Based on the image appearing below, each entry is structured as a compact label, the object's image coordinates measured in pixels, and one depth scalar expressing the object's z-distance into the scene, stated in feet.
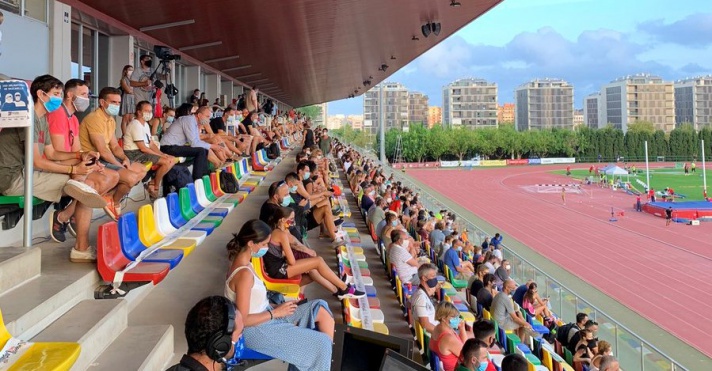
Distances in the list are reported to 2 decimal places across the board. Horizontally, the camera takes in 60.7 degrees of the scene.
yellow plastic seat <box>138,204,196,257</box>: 13.33
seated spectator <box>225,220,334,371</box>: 10.27
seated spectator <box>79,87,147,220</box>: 14.38
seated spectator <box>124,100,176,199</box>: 18.34
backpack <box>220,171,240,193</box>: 22.59
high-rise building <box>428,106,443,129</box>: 580.71
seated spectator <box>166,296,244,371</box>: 7.06
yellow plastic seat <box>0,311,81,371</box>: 7.29
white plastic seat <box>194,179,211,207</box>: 19.36
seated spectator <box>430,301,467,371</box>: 15.14
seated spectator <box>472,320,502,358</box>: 15.44
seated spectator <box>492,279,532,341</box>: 24.35
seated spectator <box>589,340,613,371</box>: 21.88
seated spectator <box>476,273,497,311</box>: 26.23
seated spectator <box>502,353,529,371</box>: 11.62
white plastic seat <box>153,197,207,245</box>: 14.57
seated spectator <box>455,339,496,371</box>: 12.87
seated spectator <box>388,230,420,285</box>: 21.65
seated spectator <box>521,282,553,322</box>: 29.19
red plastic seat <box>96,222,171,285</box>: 11.30
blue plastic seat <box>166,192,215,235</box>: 15.93
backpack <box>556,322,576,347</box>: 25.76
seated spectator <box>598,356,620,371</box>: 19.65
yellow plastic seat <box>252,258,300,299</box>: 14.10
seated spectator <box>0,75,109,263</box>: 11.47
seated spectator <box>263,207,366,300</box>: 14.93
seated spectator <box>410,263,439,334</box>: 17.49
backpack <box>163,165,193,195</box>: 20.17
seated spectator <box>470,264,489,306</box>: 27.53
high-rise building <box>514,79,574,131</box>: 473.26
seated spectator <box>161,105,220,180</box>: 21.98
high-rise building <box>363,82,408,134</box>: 465.88
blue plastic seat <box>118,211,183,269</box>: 12.17
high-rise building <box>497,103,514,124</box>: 595.47
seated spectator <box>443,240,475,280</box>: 31.19
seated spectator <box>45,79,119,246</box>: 12.15
